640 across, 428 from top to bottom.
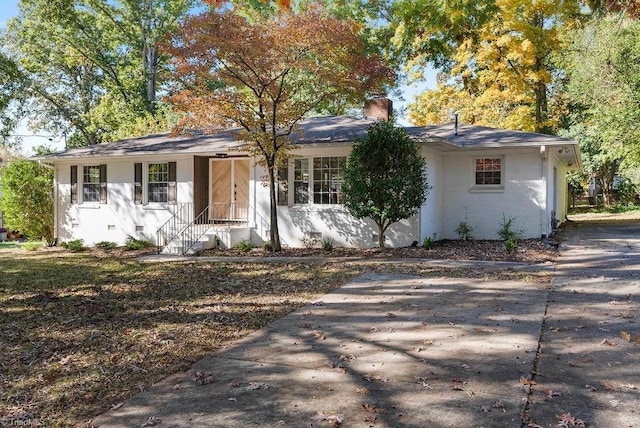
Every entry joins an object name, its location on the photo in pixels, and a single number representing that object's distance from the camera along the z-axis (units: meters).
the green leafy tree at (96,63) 27.22
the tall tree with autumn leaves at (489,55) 20.81
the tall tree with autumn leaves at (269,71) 10.75
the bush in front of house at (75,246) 15.06
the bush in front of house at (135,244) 14.48
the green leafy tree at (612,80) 18.34
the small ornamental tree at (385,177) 11.29
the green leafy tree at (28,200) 16.69
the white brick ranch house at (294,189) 13.25
